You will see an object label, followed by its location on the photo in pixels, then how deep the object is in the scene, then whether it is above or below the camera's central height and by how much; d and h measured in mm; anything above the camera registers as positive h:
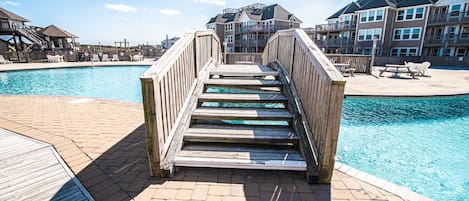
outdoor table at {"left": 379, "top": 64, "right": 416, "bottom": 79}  12180 -623
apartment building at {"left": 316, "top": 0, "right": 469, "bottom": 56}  23203 +3788
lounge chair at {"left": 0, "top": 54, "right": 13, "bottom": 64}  17817 -651
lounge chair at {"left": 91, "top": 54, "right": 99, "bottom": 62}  22672 -258
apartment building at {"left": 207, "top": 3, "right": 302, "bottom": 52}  34688 +5556
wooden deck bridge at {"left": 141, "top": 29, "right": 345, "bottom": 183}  2162 -810
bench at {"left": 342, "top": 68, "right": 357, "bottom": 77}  12455 -728
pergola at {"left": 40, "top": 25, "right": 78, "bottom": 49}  26438 +2505
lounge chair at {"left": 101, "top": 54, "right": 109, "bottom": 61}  23656 -359
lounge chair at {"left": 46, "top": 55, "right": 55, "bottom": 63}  20578 -491
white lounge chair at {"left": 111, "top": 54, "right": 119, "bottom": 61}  24328 -242
